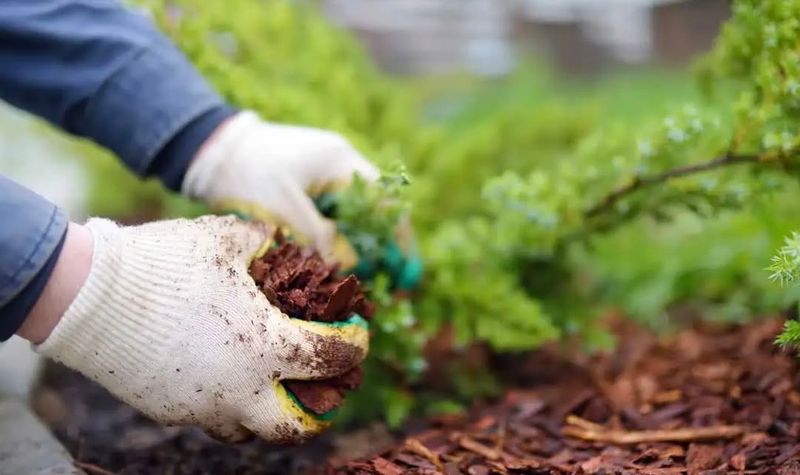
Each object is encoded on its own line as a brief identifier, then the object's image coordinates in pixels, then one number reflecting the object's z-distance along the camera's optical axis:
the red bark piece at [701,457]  0.81
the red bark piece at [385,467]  0.81
